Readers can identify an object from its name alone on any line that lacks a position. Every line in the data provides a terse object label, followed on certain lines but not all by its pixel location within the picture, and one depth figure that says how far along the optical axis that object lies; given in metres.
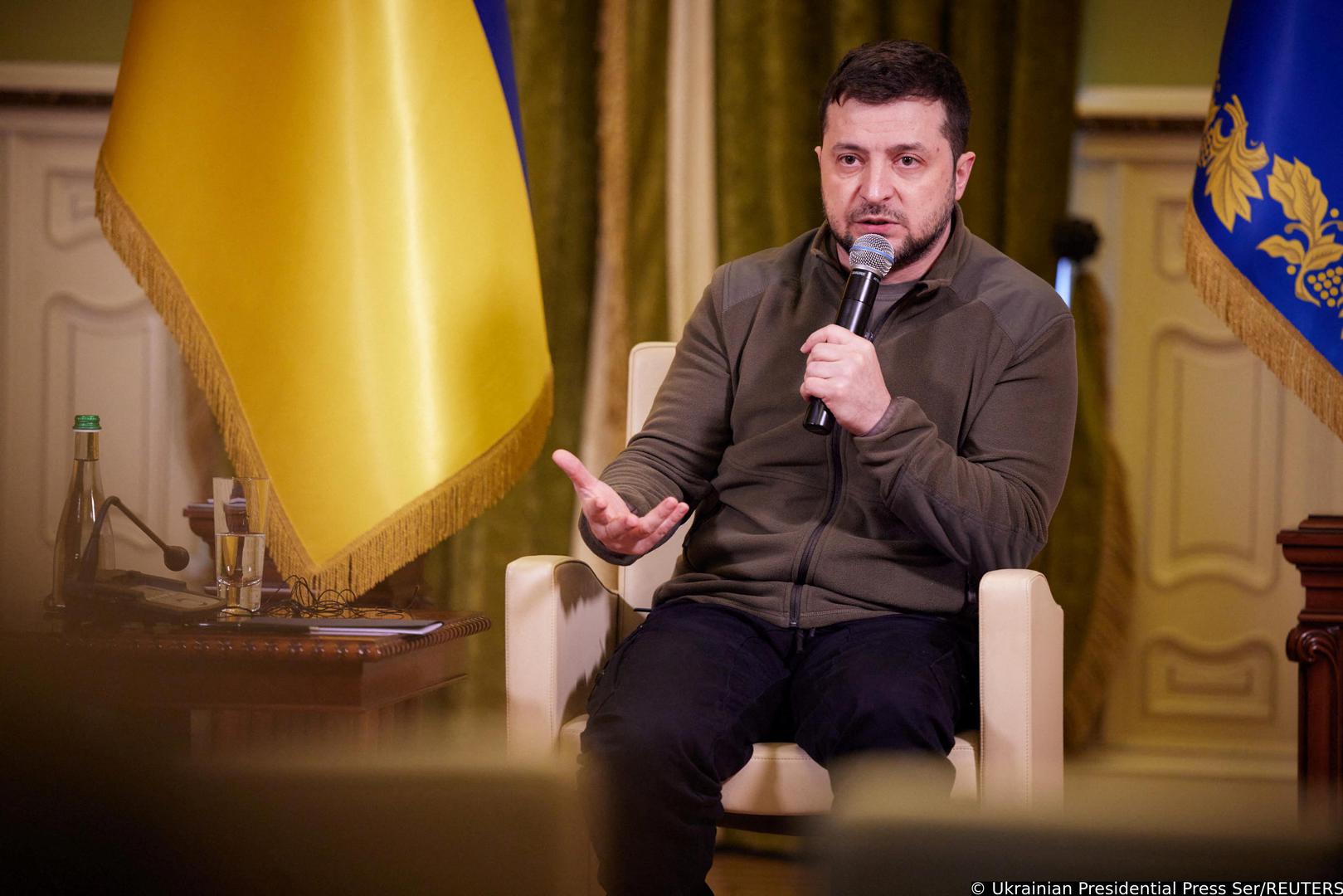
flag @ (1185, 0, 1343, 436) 6.88
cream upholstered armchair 6.39
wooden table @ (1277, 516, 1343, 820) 6.84
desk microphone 6.55
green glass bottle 6.58
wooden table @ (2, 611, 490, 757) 6.44
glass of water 6.63
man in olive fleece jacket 6.35
